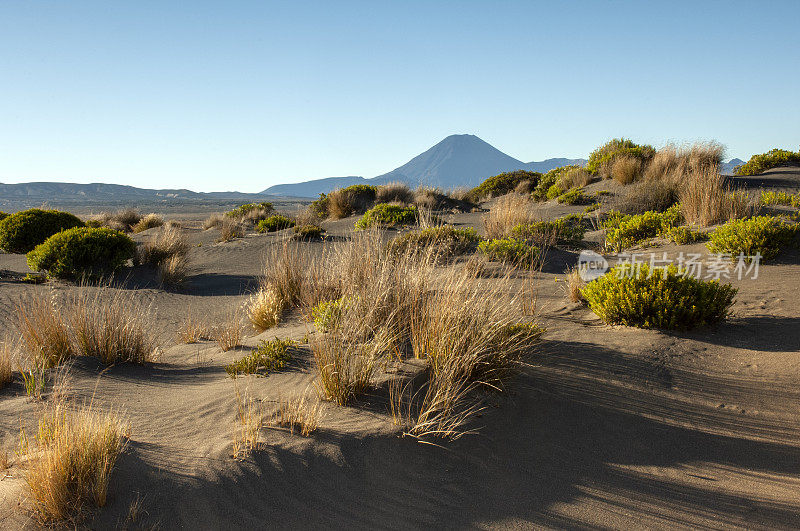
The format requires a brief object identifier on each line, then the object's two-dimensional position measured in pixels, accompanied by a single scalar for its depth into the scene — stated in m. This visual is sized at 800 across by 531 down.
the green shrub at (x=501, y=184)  28.91
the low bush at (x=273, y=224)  18.36
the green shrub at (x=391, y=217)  15.62
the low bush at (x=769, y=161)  19.22
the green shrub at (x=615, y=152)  18.70
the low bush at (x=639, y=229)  10.49
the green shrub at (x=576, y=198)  17.65
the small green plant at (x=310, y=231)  15.07
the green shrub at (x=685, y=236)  9.27
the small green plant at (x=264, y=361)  4.49
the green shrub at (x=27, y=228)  14.19
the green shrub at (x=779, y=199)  11.00
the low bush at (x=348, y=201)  21.34
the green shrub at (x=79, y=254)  10.92
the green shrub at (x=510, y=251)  8.97
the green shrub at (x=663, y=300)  5.25
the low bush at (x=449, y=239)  9.64
